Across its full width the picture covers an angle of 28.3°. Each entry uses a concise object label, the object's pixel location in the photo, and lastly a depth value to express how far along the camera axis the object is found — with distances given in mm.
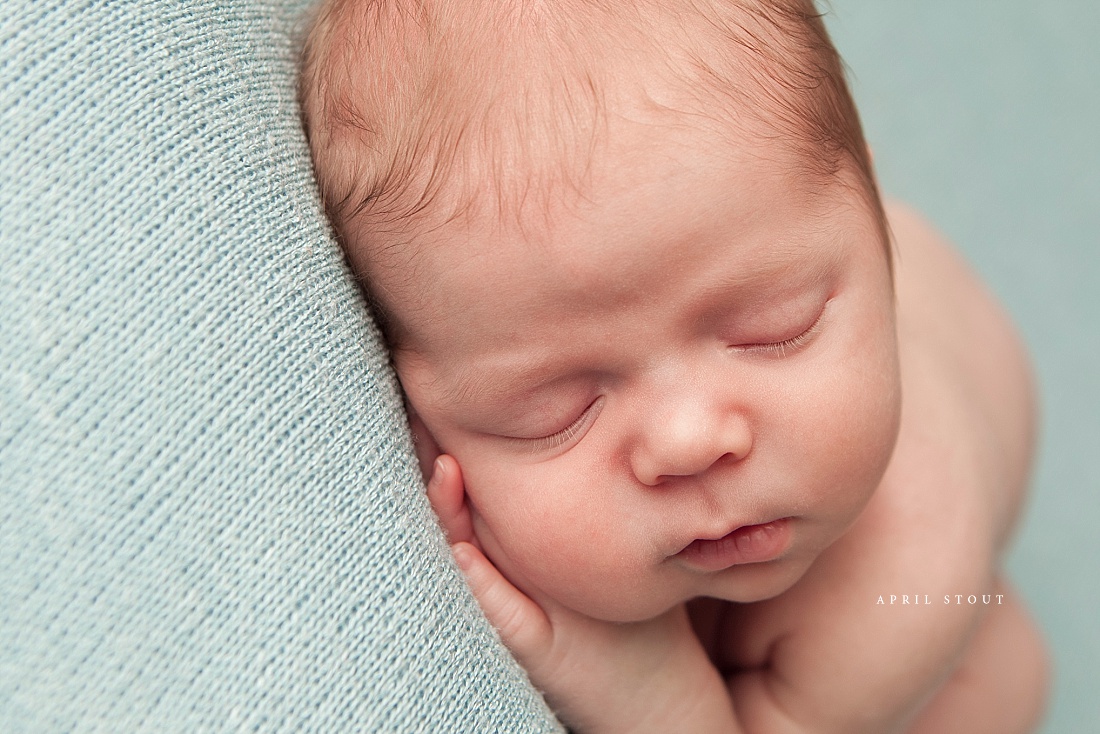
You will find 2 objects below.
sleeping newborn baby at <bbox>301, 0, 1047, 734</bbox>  387
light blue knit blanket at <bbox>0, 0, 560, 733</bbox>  366
